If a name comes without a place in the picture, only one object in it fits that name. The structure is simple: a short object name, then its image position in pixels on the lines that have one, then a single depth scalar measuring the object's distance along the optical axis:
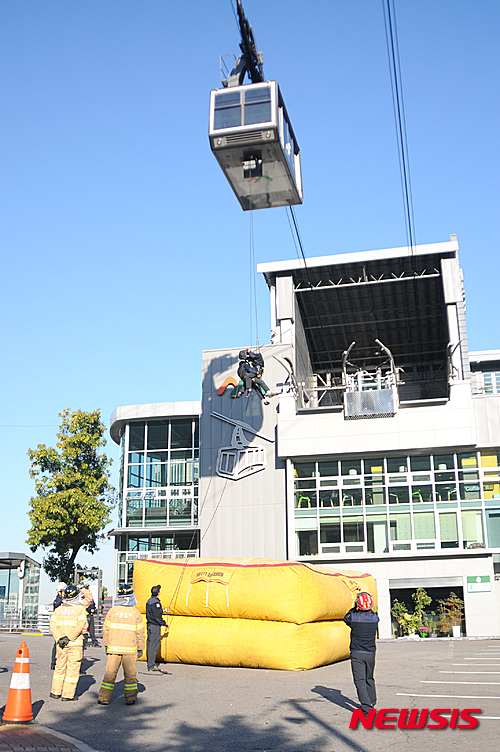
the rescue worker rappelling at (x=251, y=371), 21.39
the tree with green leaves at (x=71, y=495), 28.44
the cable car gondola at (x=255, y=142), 17.17
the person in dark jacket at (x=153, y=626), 13.31
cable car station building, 27.80
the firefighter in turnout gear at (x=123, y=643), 9.47
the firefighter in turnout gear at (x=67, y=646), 9.71
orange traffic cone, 8.04
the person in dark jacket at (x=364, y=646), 8.65
